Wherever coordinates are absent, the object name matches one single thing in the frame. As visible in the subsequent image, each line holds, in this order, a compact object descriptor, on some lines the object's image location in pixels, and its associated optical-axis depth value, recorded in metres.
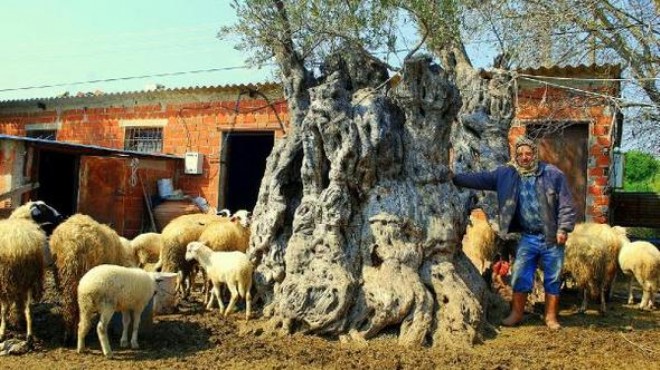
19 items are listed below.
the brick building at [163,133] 13.93
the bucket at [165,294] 7.21
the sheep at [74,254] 6.02
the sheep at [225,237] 8.51
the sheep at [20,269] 5.82
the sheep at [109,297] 5.54
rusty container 14.31
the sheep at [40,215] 7.20
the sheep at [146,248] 9.27
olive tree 6.23
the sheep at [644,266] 8.67
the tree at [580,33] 9.38
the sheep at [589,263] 8.12
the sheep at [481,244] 9.62
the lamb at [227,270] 7.18
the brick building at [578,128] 11.30
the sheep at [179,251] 8.50
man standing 6.67
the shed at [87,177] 12.19
